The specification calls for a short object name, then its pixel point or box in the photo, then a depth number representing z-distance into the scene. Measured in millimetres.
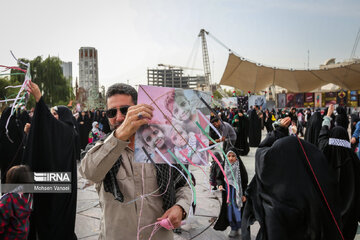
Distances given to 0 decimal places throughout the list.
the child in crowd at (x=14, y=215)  2447
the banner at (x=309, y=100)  36522
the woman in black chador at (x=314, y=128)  5332
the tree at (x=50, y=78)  33656
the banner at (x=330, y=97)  34250
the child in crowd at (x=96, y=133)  8277
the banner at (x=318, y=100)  35156
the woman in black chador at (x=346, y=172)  3500
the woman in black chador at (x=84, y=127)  12680
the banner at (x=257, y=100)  21594
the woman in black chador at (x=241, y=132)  10628
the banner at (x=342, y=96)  32916
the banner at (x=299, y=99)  37125
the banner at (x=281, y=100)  37338
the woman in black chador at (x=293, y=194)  2386
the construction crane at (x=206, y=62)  58022
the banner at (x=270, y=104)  34806
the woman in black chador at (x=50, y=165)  2783
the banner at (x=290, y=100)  37281
